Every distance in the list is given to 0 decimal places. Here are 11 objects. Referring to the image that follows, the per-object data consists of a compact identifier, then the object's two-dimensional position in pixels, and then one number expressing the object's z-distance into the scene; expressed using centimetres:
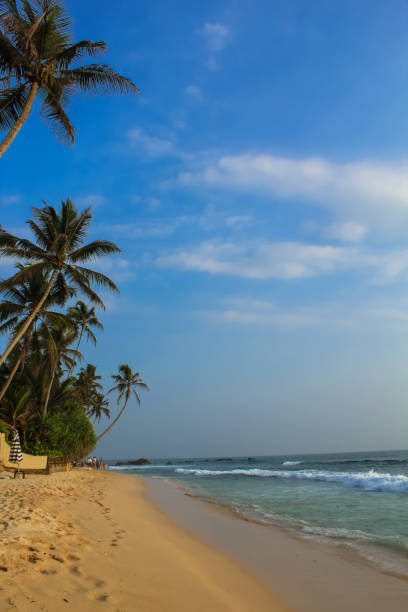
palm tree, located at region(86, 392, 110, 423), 4669
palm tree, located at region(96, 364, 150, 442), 4309
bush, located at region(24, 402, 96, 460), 2323
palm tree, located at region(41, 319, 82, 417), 1800
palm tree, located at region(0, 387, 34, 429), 2227
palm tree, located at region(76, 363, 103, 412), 4081
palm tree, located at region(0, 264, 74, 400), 1931
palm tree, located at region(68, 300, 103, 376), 3278
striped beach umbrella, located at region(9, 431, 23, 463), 1612
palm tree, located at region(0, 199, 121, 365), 1579
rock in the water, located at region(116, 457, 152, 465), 9418
